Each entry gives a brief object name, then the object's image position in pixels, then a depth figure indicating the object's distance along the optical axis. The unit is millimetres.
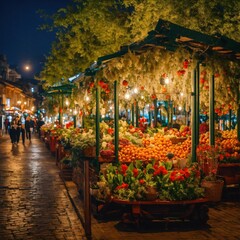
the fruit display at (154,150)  8594
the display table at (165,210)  6050
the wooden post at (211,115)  8010
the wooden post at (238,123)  10006
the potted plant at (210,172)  6937
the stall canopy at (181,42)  6240
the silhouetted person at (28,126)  27070
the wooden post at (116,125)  8143
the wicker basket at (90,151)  8927
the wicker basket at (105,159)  8155
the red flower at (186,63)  7349
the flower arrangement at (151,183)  6204
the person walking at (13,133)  22453
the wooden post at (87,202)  5613
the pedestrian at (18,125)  23345
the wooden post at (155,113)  15062
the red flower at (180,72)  7731
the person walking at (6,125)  35921
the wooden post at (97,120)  8494
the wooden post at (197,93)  7630
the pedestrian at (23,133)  24135
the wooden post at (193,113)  7531
